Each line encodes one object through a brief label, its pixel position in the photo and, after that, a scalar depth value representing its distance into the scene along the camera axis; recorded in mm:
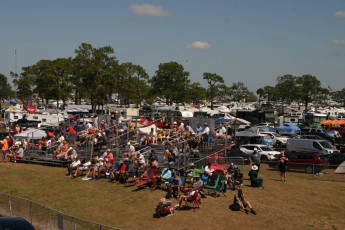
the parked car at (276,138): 39456
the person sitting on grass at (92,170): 23016
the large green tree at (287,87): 125188
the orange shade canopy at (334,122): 51338
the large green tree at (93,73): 77562
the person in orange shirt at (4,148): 29466
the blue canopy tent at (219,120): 45044
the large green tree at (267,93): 151188
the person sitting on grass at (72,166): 23969
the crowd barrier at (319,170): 24375
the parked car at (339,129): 49828
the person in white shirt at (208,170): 19531
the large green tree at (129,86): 89750
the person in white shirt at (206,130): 24288
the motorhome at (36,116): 53031
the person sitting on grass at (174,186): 18375
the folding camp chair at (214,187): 18875
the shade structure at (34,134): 33156
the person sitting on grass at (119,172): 21625
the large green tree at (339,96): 158250
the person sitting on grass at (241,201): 16953
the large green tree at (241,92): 161750
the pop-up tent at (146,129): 28298
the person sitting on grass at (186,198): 17016
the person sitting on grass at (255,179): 20562
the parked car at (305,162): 25656
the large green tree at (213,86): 105438
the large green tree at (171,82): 98125
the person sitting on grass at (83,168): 23702
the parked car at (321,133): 43219
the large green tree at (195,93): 99250
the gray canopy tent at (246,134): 36062
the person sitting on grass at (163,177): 19719
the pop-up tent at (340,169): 25538
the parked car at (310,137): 40406
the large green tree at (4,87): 137750
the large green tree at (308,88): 114750
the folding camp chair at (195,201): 17000
